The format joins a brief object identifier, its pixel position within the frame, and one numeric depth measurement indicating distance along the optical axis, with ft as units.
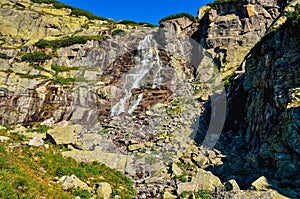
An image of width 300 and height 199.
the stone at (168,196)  42.52
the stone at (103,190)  41.52
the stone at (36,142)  56.24
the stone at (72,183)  40.34
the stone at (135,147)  60.95
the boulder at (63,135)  58.37
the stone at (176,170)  51.01
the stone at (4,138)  56.43
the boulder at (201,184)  43.39
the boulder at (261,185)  37.37
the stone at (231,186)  37.17
